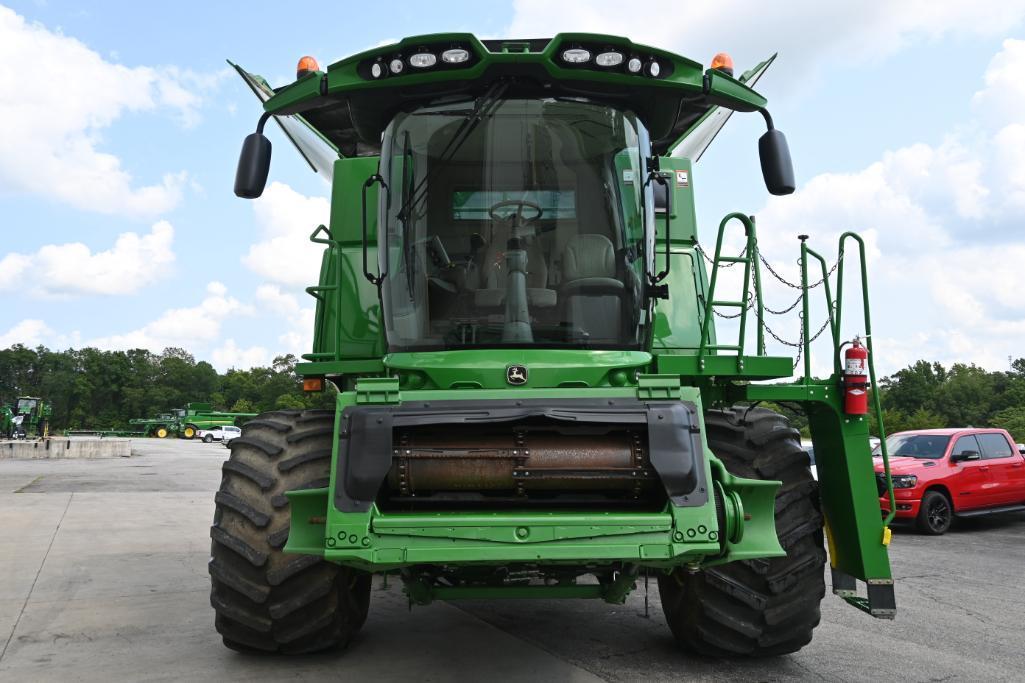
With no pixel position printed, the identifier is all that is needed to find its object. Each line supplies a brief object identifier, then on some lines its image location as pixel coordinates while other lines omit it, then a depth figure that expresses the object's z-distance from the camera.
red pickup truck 12.98
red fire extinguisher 4.92
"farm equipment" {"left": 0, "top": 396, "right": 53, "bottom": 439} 48.56
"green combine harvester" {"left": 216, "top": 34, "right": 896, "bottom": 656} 4.09
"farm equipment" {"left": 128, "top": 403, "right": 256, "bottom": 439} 78.81
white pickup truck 72.25
